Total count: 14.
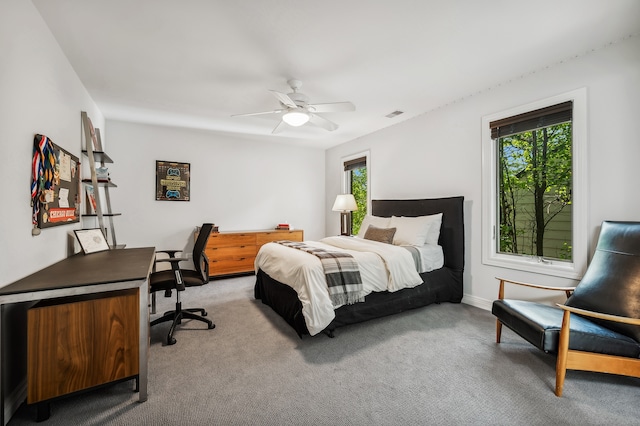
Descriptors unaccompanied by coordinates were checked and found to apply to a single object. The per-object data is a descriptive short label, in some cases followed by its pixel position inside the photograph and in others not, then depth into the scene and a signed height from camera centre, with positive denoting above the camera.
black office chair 2.60 -0.65
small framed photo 2.64 -0.26
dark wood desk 1.45 -0.40
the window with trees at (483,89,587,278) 2.59 +0.30
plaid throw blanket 2.53 -0.60
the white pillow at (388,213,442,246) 3.48 -0.22
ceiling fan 2.85 +1.14
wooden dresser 4.73 -0.63
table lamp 5.08 +0.19
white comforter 2.40 -0.58
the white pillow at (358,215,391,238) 4.09 -0.12
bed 2.67 -0.87
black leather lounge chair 1.80 -0.76
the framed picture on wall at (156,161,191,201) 4.75 +0.59
